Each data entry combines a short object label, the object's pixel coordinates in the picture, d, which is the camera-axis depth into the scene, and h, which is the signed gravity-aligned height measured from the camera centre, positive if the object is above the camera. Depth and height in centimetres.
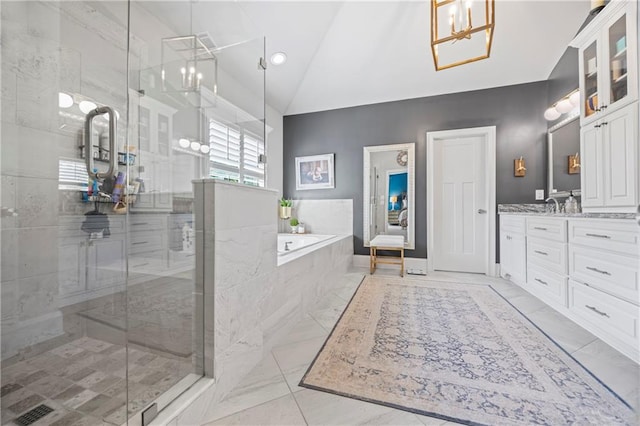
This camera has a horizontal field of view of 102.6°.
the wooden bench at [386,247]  339 -43
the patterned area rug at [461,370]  112 -85
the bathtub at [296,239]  356 -35
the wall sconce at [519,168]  329 +59
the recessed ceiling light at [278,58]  315 +196
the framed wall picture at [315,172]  416 +70
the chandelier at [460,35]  205 +200
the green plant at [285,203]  418 +19
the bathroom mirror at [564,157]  261 +63
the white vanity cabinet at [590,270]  151 -42
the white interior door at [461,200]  348 +19
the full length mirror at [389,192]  375 +34
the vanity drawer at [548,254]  211 -37
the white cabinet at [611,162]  169 +38
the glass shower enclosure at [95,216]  121 -1
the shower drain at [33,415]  108 -86
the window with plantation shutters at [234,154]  165 +45
